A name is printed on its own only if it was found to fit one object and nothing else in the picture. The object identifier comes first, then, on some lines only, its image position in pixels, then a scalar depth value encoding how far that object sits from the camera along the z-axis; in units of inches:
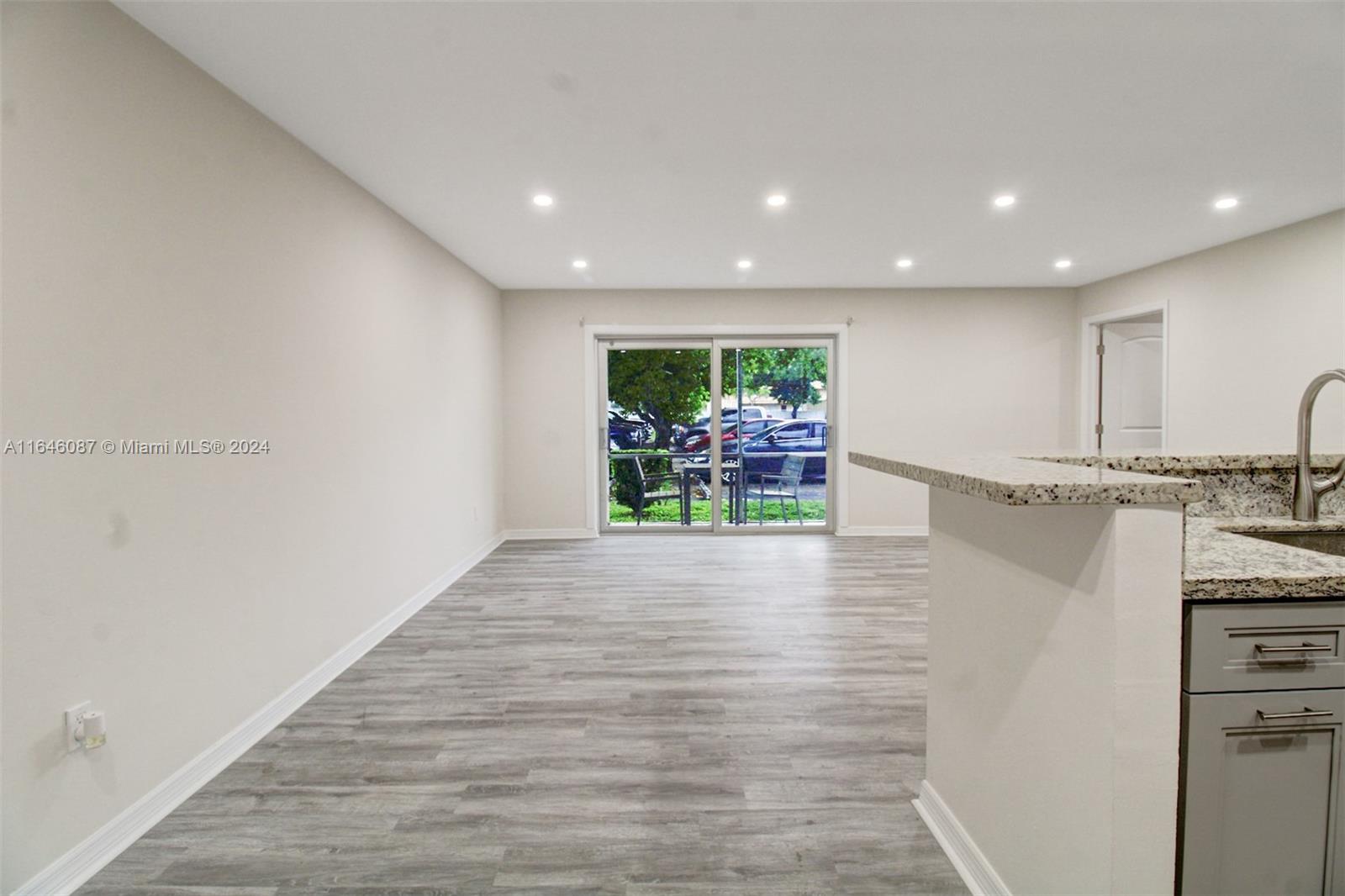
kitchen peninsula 42.4
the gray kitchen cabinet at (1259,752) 43.8
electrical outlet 64.6
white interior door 227.0
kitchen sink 70.9
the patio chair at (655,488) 246.2
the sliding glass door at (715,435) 241.6
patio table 244.2
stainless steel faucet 70.5
